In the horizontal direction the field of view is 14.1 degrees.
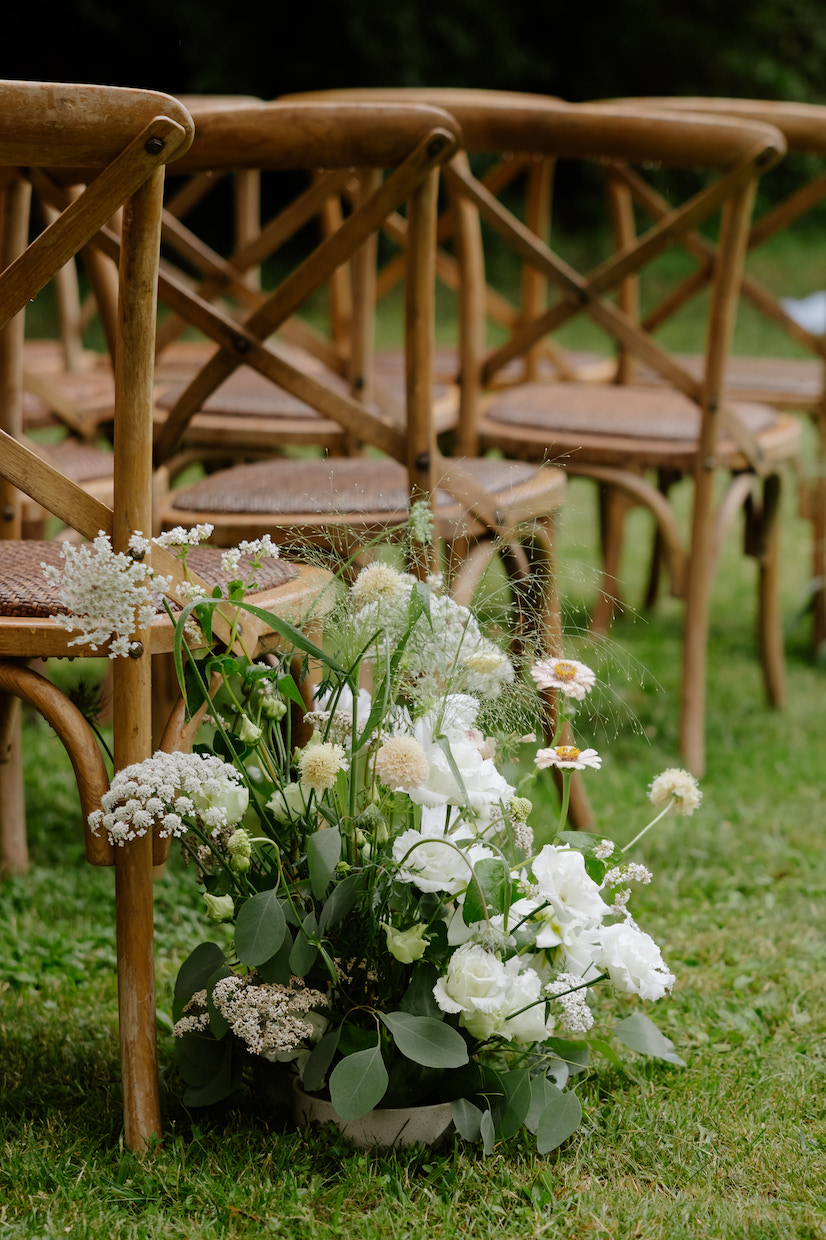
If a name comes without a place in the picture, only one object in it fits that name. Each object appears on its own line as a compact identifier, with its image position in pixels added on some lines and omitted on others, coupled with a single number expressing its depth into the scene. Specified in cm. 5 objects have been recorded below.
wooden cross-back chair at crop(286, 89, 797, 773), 353
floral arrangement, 271
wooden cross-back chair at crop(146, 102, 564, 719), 301
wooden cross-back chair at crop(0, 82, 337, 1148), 263
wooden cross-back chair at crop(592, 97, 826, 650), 446
